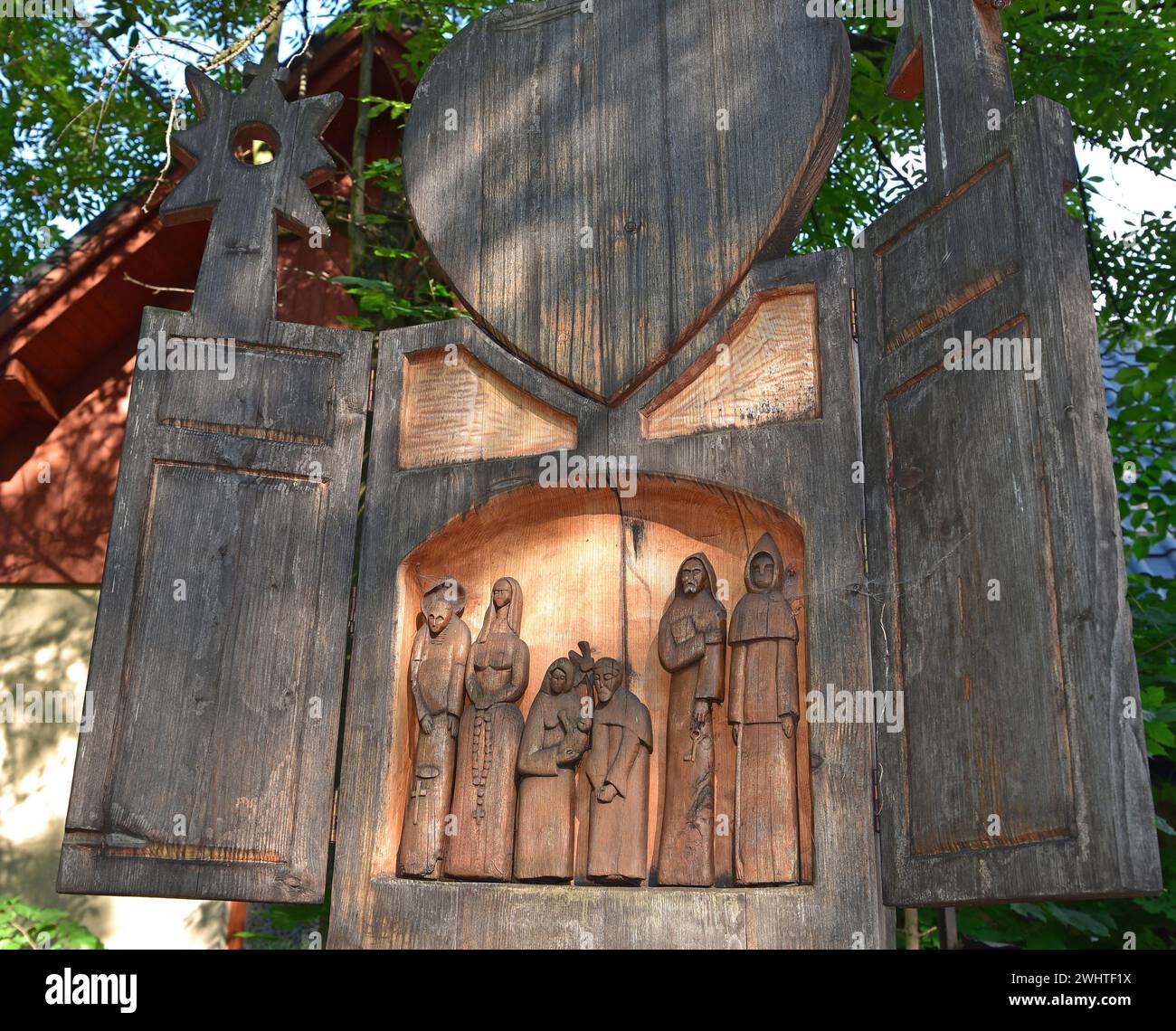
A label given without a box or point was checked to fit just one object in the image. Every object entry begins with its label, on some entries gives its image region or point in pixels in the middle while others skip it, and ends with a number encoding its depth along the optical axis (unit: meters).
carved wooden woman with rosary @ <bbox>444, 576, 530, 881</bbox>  3.58
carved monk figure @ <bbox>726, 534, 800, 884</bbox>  3.33
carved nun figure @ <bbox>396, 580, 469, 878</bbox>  3.61
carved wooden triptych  3.14
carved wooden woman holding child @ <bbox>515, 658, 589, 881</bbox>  3.54
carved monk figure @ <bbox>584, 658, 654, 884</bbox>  3.49
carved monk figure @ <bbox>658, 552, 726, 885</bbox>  3.45
